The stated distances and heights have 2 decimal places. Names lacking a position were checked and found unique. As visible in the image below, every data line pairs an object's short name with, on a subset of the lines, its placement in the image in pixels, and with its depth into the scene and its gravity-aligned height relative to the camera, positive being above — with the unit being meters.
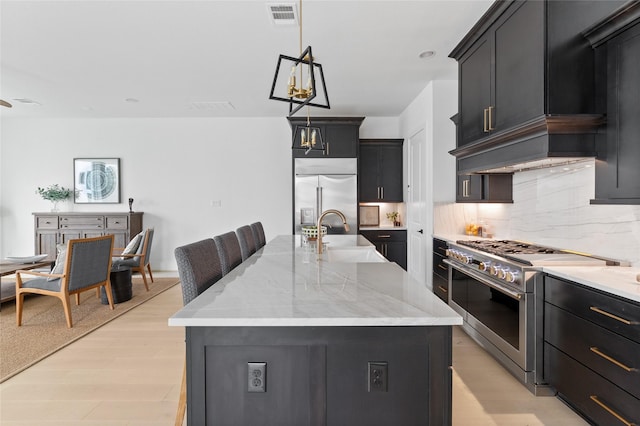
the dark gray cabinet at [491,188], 3.37 +0.22
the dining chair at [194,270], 1.61 -0.31
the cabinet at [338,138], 5.36 +1.14
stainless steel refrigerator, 5.30 +0.29
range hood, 2.02 +0.45
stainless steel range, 2.18 -0.65
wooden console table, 5.70 -0.30
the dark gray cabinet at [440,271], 3.59 -0.68
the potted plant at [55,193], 5.94 +0.29
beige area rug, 2.75 -1.17
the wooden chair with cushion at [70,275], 3.36 -0.67
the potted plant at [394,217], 5.81 -0.13
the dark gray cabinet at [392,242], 5.38 -0.52
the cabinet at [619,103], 1.79 +0.59
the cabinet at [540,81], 2.06 +0.85
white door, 4.43 +0.02
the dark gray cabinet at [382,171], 5.66 +0.64
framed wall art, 6.13 +0.53
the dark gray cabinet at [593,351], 1.56 -0.74
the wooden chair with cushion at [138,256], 4.46 -0.61
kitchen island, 1.13 -0.55
